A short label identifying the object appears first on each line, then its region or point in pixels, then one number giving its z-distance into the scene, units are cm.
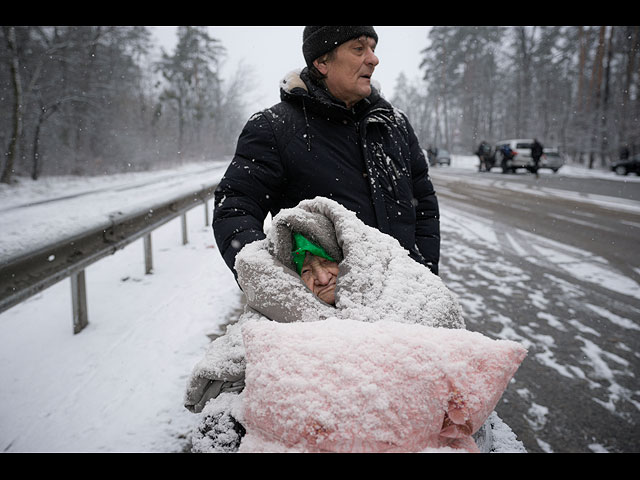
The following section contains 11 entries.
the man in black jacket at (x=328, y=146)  163
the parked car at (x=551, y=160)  2761
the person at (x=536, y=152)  2416
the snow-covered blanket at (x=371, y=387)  85
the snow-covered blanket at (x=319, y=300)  108
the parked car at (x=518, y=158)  2702
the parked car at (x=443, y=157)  4184
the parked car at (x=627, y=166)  2375
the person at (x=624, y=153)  2606
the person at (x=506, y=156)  2762
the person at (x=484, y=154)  3102
